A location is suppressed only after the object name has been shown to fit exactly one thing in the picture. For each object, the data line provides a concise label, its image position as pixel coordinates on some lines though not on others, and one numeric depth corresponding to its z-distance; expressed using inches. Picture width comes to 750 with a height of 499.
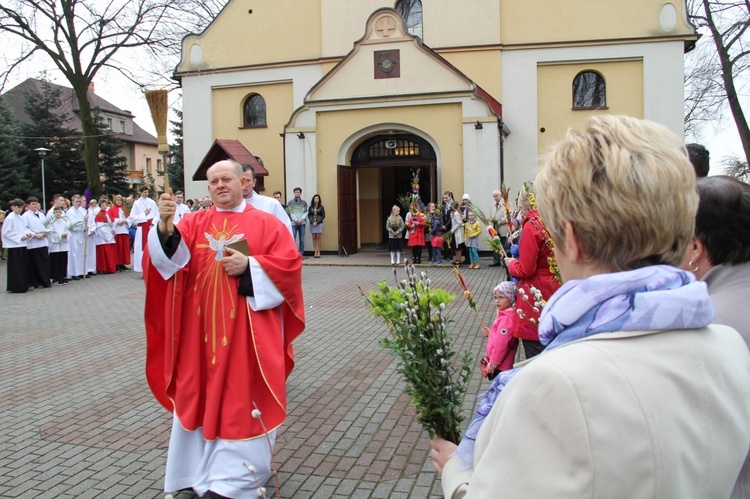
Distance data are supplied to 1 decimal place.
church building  767.7
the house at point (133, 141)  2478.6
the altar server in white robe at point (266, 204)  258.4
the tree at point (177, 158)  1432.1
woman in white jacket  47.1
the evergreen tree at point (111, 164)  1523.1
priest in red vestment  161.5
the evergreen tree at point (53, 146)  1419.8
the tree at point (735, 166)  943.3
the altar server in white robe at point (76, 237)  666.8
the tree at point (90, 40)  1000.9
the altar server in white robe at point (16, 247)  579.8
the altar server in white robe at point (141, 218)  673.0
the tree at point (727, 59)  939.3
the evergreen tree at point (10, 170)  1182.9
